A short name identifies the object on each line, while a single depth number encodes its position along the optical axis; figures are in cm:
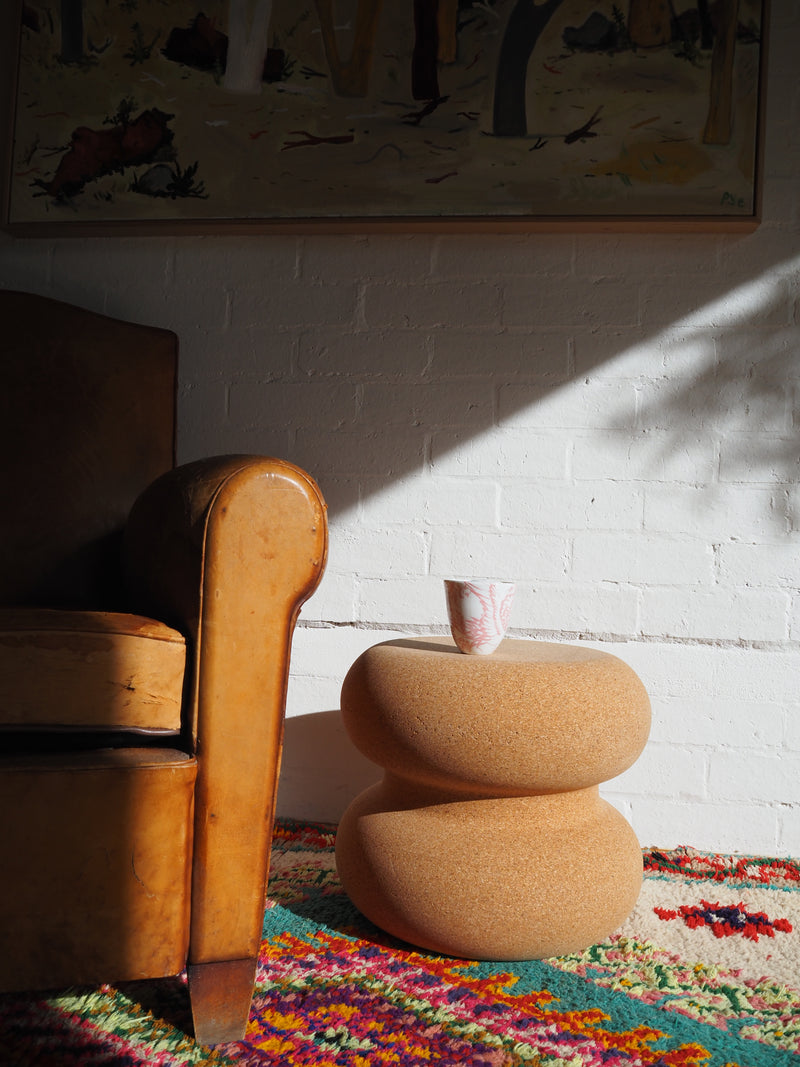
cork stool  126
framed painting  184
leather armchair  103
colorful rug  107
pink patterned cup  141
